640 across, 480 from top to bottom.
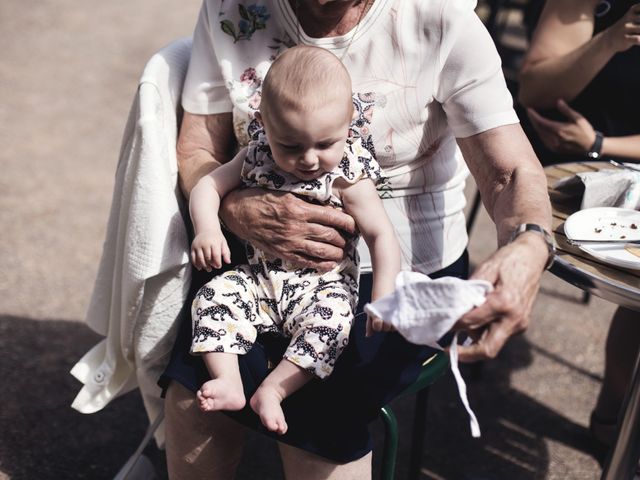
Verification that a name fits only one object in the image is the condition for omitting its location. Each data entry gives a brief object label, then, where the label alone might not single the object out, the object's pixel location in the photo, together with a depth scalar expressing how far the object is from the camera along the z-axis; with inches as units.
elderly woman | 68.8
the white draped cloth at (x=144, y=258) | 75.7
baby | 64.6
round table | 66.5
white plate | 70.9
